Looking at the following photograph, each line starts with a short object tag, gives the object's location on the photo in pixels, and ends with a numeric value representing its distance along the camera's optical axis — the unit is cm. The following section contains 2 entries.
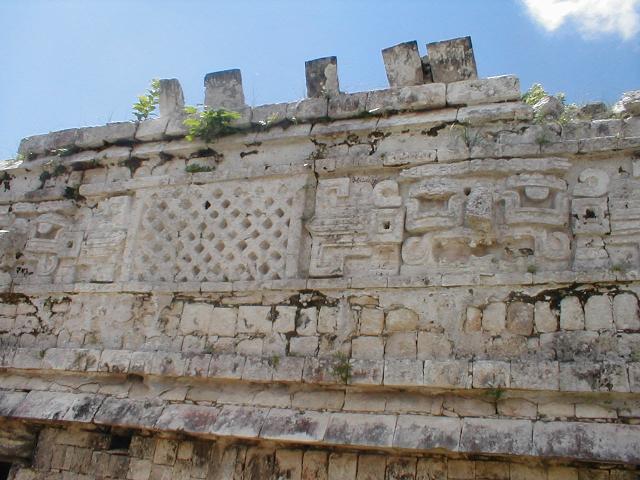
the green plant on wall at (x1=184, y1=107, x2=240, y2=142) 594
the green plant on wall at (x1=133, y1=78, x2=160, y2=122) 651
